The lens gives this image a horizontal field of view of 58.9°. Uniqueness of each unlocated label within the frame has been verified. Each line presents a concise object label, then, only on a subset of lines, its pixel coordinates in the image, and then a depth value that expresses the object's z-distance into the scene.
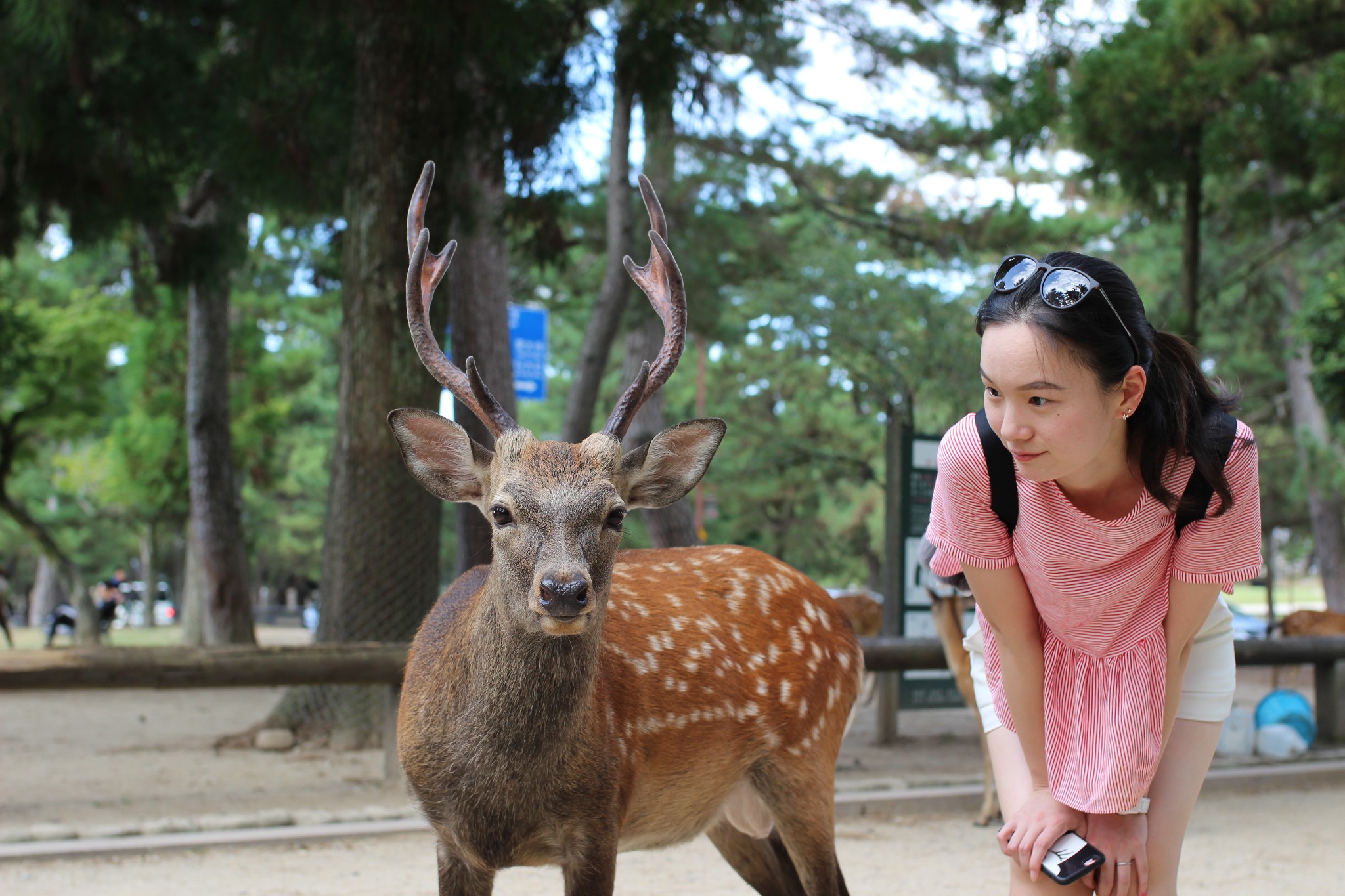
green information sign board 8.34
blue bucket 8.30
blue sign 11.72
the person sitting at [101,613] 20.03
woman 2.05
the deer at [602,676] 2.82
